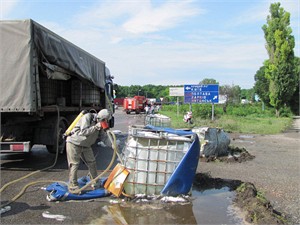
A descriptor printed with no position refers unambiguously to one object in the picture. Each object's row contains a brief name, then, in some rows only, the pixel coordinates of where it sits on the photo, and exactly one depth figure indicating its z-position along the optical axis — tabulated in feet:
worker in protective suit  18.08
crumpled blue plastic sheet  17.56
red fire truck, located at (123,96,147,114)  152.35
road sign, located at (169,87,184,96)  114.32
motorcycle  71.31
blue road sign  72.38
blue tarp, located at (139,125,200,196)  17.39
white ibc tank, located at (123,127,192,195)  17.69
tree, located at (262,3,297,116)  121.29
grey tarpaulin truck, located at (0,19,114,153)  23.32
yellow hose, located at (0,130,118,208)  17.92
